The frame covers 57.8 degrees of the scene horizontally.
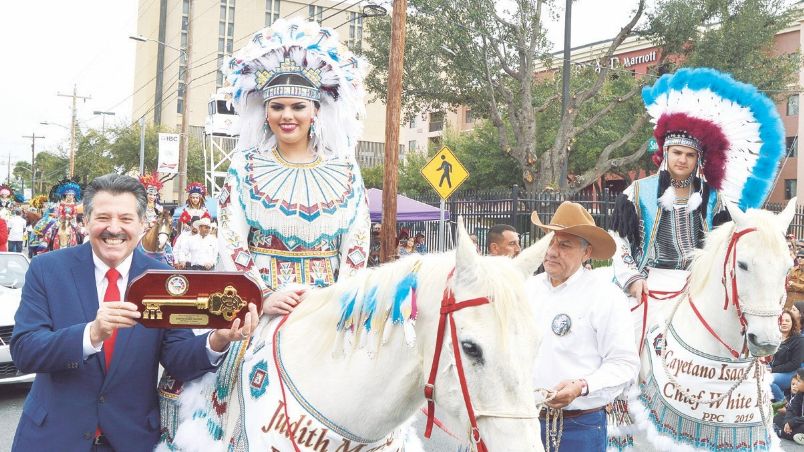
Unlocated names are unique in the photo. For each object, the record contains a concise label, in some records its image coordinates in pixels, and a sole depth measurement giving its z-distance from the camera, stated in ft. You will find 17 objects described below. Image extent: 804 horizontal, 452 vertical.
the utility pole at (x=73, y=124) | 161.89
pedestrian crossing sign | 39.78
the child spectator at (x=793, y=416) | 24.99
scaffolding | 172.50
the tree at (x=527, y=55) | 74.95
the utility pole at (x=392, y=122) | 37.65
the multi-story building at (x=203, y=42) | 251.60
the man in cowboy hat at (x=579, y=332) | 12.19
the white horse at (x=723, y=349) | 14.14
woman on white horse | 11.47
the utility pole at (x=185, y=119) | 85.97
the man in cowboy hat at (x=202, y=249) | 50.70
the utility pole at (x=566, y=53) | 65.98
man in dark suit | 8.60
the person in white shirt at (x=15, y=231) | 73.58
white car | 25.72
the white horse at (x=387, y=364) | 7.16
